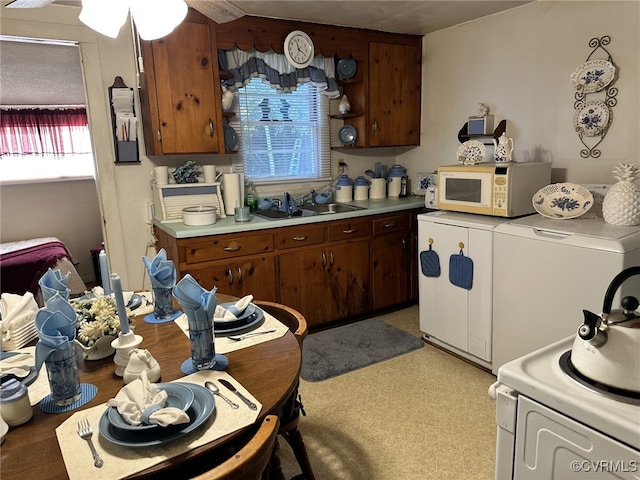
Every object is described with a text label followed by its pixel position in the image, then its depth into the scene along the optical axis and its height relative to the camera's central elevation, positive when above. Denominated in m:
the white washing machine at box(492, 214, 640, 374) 2.05 -0.62
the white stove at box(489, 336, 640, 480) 0.96 -0.65
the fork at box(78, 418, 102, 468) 0.95 -0.61
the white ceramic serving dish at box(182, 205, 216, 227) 2.93 -0.32
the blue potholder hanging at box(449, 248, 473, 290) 2.73 -0.72
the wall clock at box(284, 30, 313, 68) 3.31 +0.89
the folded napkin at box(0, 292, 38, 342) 1.49 -0.48
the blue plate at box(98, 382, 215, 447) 0.99 -0.61
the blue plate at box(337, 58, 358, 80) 3.70 +0.80
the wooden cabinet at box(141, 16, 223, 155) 2.86 +0.52
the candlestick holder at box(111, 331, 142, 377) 1.30 -0.53
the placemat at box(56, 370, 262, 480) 0.92 -0.62
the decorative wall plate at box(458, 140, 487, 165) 2.97 +0.03
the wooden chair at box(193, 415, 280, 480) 0.89 -0.62
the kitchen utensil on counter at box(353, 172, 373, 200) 3.98 -0.24
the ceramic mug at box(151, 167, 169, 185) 3.12 -0.03
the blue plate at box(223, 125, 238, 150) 3.36 +0.23
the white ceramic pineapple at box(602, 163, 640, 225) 2.26 -0.26
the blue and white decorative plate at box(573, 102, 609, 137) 2.69 +0.20
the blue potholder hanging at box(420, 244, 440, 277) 2.96 -0.72
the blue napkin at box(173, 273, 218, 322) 1.25 -0.39
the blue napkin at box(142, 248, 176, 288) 1.66 -0.39
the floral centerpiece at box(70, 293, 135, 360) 1.34 -0.48
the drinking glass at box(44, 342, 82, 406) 1.14 -0.53
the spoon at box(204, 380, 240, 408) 1.13 -0.61
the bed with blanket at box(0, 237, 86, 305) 3.78 -0.80
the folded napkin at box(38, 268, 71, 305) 1.52 -0.39
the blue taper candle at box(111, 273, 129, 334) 1.24 -0.39
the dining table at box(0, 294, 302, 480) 0.94 -0.61
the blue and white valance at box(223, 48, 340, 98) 3.29 +0.74
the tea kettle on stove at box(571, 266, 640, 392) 1.00 -0.46
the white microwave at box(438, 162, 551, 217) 2.64 -0.19
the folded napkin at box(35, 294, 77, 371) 1.13 -0.41
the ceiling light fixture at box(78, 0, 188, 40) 1.46 +0.54
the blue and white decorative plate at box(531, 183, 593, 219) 2.52 -0.28
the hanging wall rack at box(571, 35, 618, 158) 2.65 +0.34
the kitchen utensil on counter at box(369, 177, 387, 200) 4.01 -0.25
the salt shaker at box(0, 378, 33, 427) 1.05 -0.55
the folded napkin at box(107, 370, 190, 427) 1.00 -0.56
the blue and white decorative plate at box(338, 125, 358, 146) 3.87 +0.25
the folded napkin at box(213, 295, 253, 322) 1.62 -0.55
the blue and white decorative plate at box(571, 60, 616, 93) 2.64 +0.47
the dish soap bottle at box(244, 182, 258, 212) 3.53 -0.29
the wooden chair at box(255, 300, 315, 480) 1.59 -0.91
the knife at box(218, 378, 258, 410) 1.12 -0.61
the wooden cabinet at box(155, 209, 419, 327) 2.92 -0.73
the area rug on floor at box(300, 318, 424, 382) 2.87 -1.34
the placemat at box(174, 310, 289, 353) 1.47 -0.60
